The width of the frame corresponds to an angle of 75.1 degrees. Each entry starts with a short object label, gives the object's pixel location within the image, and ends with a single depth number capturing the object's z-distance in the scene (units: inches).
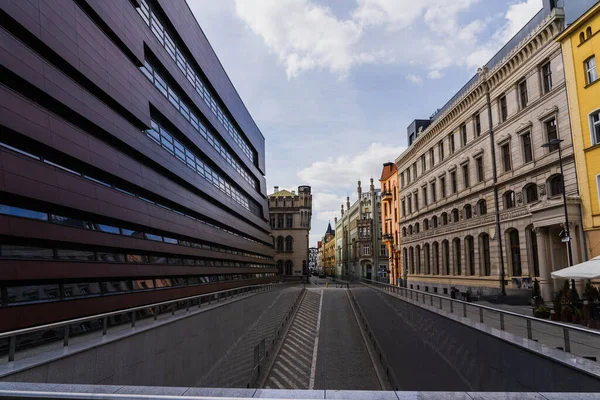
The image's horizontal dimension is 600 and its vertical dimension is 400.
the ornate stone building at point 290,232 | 3659.0
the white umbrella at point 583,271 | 422.8
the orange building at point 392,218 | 2281.0
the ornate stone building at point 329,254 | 6252.0
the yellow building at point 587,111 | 794.8
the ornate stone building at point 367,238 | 3393.2
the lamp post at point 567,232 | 726.8
